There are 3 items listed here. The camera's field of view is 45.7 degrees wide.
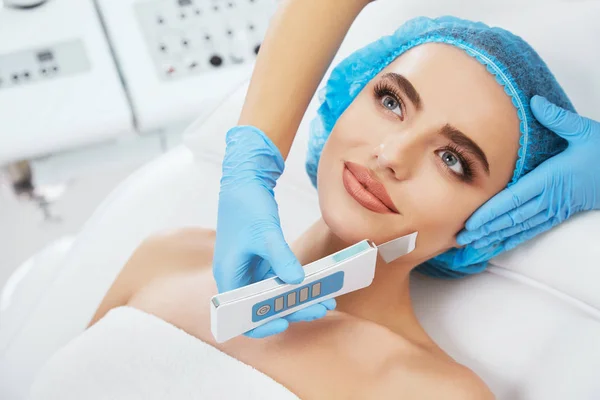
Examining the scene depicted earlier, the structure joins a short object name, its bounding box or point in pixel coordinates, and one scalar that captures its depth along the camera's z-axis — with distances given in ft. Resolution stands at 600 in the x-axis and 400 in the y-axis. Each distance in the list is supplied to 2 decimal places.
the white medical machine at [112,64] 5.76
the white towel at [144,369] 3.71
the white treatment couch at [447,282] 4.13
